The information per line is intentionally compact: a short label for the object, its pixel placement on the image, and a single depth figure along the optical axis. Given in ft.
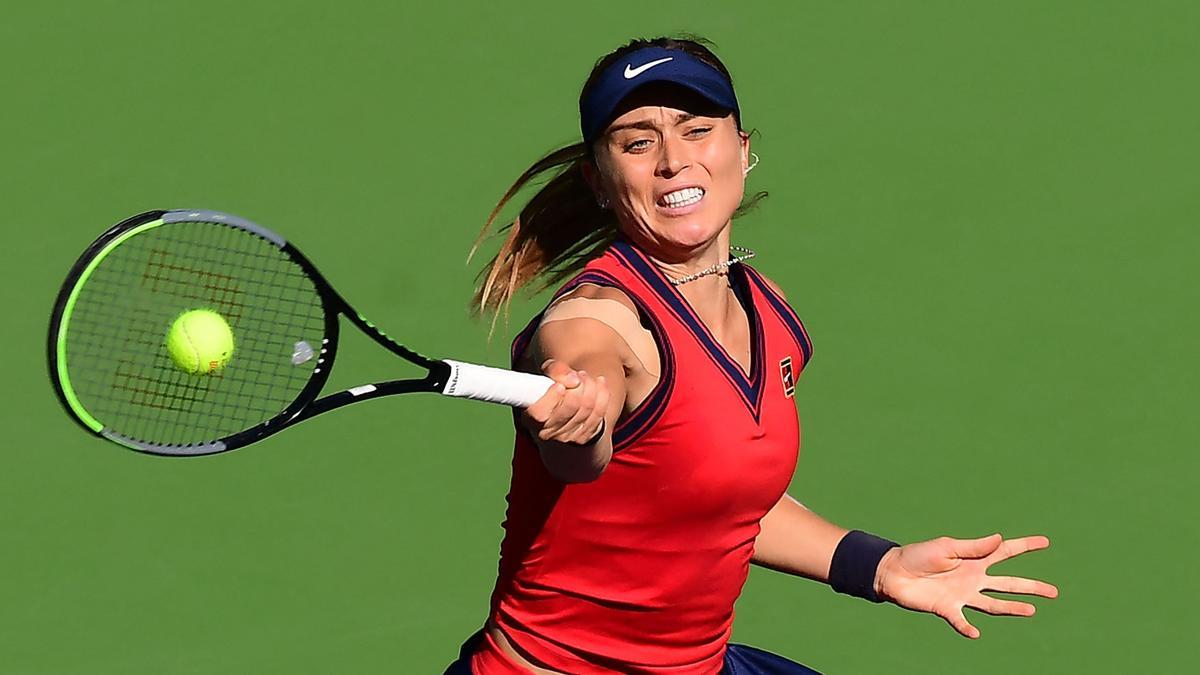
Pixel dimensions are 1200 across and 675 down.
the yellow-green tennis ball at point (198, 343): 47.39
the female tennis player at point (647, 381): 49.21
